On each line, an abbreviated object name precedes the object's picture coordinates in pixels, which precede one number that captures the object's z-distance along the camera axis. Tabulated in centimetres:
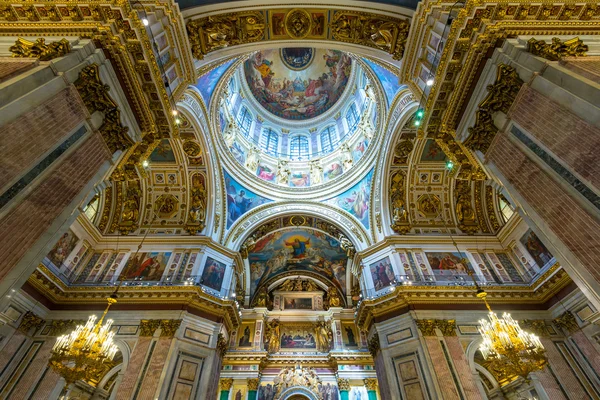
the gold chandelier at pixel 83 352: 704
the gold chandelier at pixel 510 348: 675
